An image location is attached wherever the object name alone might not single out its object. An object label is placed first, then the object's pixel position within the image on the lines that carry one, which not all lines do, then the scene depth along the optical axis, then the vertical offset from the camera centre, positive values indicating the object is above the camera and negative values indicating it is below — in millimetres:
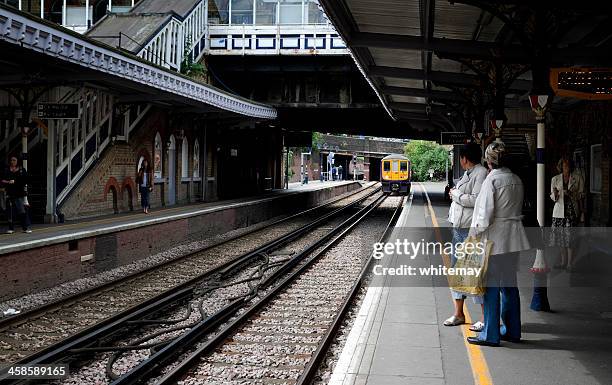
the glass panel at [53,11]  32094 +7446
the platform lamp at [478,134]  17219 +917
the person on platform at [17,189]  12648 -410
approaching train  49625 -358
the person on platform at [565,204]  9953 -512
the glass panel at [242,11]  32281 +7517
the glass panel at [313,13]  30734 +7141
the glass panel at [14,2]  31234 +7638
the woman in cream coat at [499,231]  5688 -519
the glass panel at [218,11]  32062 +7496
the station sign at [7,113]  16656 +1346
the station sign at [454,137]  21664 +1041
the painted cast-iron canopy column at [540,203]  7250 -390
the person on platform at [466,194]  6336 -230
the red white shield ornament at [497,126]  12609 +825
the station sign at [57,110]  14289 +1212
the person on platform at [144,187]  20094 -574
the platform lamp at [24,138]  13844 +604
